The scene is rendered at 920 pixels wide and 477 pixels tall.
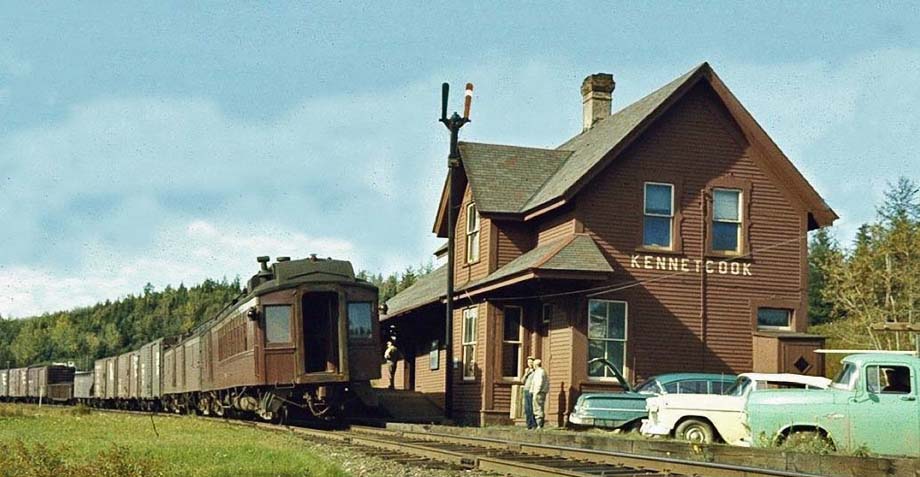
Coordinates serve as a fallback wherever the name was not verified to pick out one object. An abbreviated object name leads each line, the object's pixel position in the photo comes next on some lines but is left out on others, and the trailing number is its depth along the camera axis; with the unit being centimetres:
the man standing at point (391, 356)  3708
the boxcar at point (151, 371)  3966
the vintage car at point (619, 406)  2108
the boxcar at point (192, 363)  3189
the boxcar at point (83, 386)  5499
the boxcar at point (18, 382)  6581
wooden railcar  2406
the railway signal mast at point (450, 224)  2703
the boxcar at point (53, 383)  5922
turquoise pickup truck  1434
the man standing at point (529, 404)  2333
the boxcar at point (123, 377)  4631
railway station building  2547
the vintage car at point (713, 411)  1766
